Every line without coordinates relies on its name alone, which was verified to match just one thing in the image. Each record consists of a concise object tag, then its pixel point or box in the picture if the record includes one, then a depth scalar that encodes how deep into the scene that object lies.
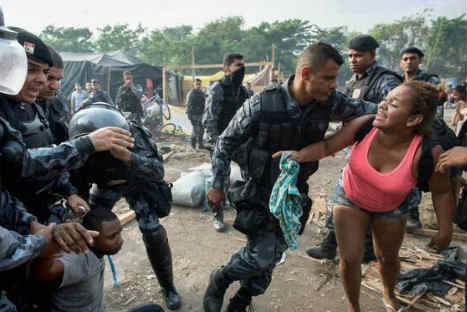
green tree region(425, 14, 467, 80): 41.62
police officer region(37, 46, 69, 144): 2.25
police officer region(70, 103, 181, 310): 1.89
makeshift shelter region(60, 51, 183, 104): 15.05
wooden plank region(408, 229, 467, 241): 3.57
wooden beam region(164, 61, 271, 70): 12.14
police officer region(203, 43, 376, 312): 2.04
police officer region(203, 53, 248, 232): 4.05
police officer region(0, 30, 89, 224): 1.69
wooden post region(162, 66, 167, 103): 13.67
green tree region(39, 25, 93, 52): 41.47
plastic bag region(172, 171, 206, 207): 4.42
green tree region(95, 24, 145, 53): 42.88
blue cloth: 1.95
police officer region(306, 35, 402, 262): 3.18
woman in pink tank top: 1.94
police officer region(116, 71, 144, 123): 9.34
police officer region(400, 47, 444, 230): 3.79
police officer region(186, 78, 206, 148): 8.60
